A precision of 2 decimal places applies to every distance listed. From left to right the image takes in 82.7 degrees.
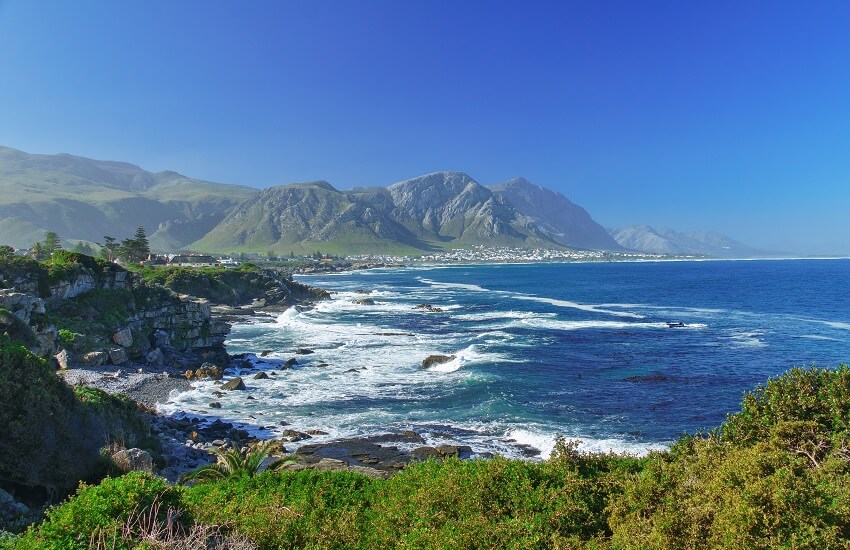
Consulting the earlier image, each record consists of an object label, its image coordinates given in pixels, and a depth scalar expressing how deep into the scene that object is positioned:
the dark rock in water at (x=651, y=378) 45.12
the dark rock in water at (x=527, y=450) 29.30
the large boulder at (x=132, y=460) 22.33
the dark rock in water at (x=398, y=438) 31.67
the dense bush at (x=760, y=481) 9.27
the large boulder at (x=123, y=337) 49.28
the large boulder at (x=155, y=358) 50.08
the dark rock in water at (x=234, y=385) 43.07
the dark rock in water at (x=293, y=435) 31.79
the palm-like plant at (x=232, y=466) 21.36
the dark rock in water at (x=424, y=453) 28.98
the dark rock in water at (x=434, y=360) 50.41
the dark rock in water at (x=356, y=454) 28.11
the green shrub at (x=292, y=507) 11.81
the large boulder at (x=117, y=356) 46.28
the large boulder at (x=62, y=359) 40.28
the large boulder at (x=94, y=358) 43.93
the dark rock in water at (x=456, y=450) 29.19
